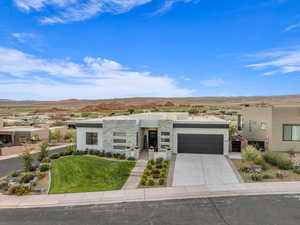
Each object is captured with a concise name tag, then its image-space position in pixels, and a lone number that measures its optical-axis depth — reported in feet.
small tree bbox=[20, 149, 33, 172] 55.36
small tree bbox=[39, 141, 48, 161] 65.16
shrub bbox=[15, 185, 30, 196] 41.05
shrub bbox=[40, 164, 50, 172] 54.24
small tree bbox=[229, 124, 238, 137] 79.36
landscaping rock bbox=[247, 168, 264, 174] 48.21
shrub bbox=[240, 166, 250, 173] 49.56
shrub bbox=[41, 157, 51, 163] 62.33
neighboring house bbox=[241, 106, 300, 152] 68.13
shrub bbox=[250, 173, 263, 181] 43.79
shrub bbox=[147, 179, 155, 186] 42.98
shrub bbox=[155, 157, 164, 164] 56.36
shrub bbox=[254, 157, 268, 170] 51.24
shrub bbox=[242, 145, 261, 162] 53.98
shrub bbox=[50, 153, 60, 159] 66.28
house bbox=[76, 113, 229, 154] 64.69
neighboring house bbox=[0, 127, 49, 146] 102.83
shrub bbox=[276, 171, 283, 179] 44.82
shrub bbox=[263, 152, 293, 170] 50.79
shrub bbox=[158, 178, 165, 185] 43.37
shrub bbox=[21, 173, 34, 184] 46.85
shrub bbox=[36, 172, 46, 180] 49.68
